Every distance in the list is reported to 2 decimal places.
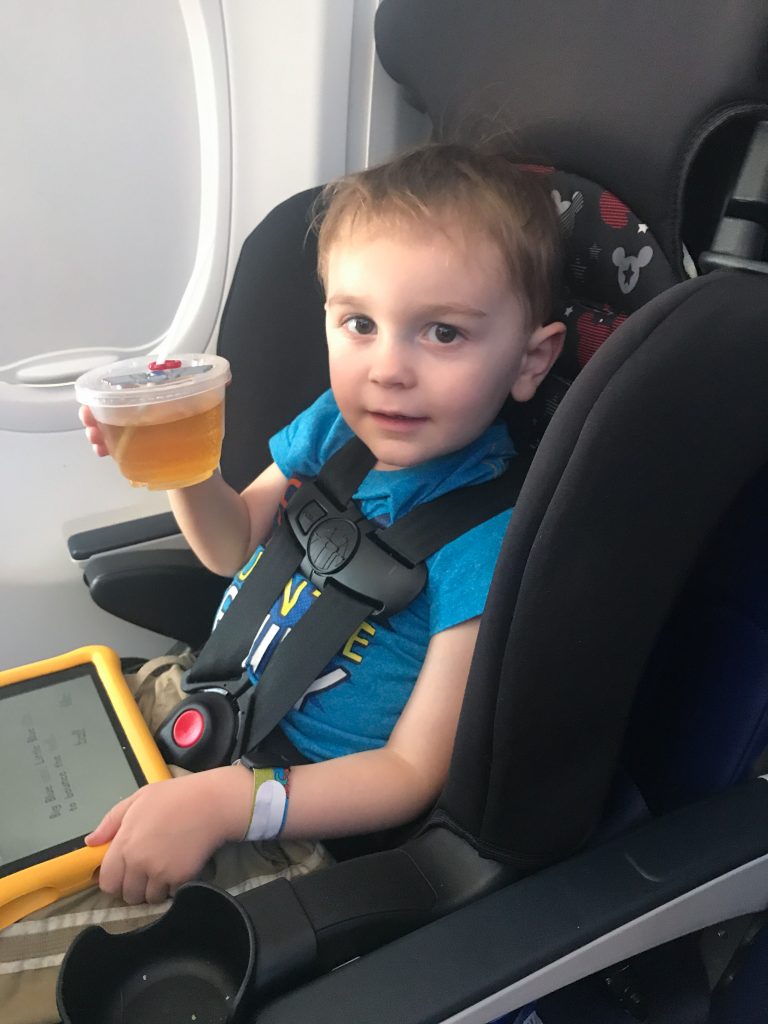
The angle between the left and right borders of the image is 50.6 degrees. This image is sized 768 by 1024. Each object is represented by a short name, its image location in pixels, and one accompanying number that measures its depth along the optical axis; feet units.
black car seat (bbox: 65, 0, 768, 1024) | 1.90
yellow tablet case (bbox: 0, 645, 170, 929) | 2.55
